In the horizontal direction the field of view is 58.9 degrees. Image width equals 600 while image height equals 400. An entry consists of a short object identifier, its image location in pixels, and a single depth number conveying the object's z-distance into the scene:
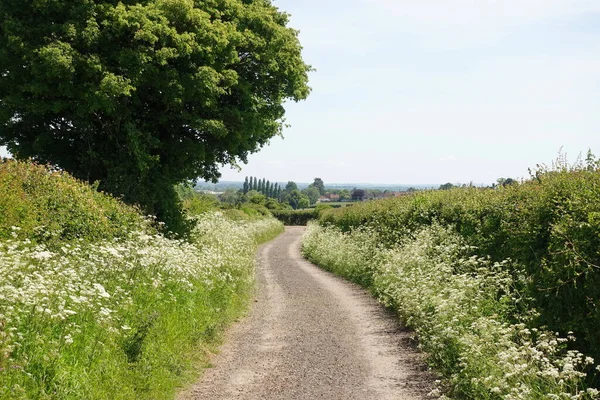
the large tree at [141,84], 18.80
